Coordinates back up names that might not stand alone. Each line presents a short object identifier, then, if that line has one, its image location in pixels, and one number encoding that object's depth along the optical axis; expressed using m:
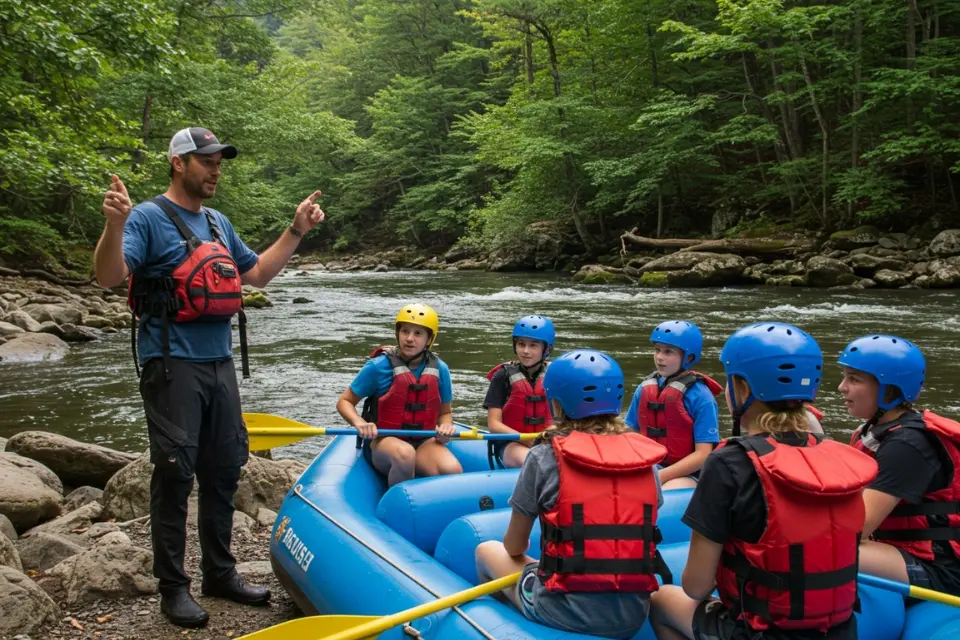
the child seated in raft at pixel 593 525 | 2.02
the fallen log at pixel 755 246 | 16.97
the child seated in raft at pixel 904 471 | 2.25
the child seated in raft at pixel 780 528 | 1.78
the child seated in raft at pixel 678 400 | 3.63
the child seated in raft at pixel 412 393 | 3.86
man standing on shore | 2.64
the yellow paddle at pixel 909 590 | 2.11
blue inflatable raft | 2.16
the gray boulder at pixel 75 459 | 4.80
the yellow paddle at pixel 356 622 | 2.11
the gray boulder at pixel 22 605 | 2.56
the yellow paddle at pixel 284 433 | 3.97
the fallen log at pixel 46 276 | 14.33
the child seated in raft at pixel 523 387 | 4.20
